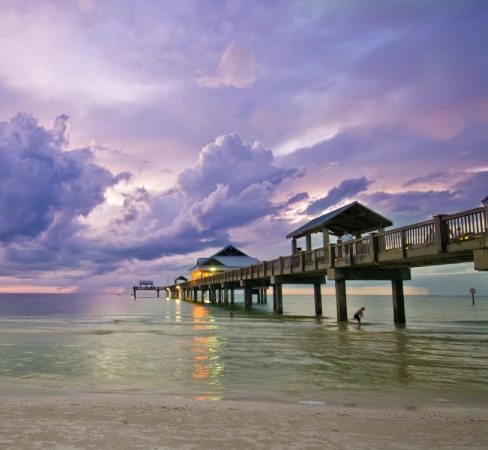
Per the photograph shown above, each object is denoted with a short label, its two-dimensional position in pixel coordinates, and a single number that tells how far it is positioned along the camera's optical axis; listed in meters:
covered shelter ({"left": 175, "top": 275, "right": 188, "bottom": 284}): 164.02
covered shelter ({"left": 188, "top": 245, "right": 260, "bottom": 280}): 91.38
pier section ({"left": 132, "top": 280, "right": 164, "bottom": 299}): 172.12
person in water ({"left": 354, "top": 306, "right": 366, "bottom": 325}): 30.17
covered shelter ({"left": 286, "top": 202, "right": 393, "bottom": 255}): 31.70
